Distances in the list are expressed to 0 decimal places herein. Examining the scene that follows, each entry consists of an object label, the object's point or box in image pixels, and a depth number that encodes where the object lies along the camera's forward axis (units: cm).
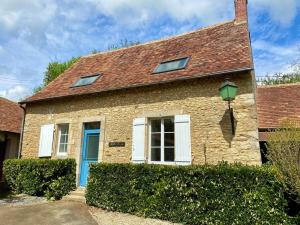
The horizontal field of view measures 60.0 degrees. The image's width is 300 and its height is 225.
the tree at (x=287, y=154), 535
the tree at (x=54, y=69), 2219
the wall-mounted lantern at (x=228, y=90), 662
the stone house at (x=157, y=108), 722
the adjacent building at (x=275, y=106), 863
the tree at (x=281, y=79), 2141
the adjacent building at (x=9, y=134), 1252
